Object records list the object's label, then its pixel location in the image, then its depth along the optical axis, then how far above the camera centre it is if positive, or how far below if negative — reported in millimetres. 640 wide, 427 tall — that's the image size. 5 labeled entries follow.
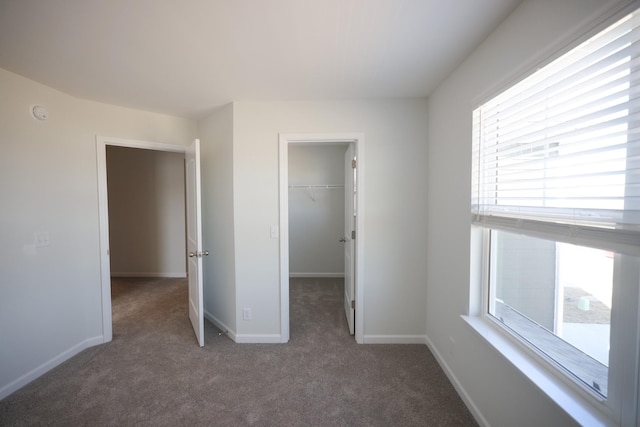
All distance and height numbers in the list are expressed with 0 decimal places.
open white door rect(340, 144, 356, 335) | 2488 -346
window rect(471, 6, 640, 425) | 822 -13
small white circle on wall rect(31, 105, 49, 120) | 1951 +739
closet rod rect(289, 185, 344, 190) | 4297 +315
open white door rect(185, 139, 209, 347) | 2297 -345
